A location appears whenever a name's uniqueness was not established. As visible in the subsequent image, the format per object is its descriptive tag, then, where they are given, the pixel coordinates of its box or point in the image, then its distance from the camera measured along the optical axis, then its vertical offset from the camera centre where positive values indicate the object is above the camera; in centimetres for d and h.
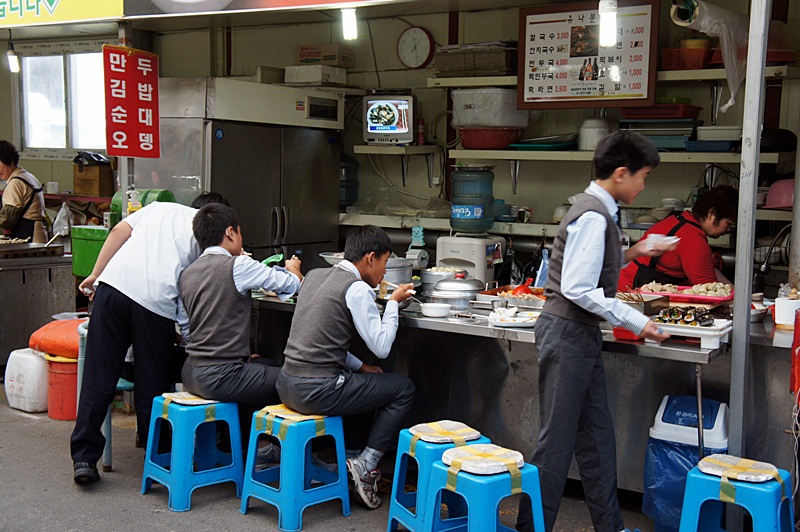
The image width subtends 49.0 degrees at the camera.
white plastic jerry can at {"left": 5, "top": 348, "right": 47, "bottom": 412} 591 -145
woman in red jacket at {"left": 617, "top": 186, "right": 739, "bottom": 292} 496 -33
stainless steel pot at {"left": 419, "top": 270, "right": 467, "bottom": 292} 480 -57
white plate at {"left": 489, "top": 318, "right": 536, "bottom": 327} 409 -68
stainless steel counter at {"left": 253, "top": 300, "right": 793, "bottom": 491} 388 -100
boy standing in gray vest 338 -60
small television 747 +46
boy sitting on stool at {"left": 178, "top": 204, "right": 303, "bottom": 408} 428 -73
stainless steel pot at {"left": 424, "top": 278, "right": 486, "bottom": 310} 455 -61
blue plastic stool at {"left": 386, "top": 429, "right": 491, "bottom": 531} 362 -130
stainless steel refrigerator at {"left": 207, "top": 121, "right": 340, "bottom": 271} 702 -11
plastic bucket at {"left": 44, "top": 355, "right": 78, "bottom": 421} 567 -143
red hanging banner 527 +41
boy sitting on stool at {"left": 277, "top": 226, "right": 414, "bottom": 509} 405 -82
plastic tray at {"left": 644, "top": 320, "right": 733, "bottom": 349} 362 -64
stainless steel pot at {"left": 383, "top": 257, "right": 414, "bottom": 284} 474 -53
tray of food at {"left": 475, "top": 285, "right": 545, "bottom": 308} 443 -63
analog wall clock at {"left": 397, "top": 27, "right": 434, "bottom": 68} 783 +113
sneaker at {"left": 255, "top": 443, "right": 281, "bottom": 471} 495 -160
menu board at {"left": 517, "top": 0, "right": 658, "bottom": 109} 629 +87
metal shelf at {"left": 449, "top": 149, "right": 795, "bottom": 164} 601 +16
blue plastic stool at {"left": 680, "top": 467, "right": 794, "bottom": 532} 318 -118
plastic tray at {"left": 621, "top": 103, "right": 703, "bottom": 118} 625 +48
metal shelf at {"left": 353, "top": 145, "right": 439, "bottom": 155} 761 +21
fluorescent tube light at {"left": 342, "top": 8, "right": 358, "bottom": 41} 470 +79
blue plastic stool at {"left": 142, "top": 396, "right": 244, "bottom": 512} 418 -138
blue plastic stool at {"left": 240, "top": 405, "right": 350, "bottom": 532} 396 -135
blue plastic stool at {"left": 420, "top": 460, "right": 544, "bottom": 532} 323 -118
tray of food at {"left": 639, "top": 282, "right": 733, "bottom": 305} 420 -56
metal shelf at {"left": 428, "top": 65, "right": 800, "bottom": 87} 582 +73
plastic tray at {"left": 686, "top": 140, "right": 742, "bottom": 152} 603 +24
